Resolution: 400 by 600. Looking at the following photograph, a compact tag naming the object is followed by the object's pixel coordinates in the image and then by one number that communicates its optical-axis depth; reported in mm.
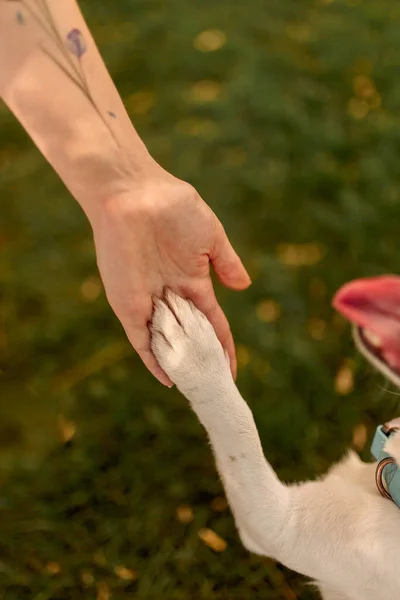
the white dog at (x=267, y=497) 917
